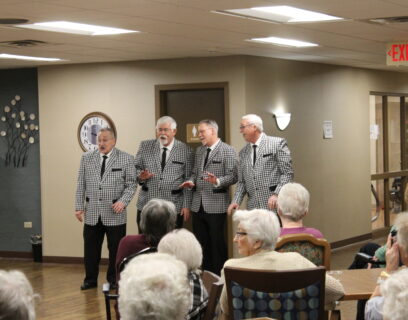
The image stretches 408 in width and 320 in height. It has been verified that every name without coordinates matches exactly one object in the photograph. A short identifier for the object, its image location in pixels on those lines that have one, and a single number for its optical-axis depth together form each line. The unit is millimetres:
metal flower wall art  10250
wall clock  9820
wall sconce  9680
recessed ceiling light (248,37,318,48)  8016
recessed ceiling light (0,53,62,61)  8734
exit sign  8133
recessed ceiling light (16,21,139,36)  6715
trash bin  10108
